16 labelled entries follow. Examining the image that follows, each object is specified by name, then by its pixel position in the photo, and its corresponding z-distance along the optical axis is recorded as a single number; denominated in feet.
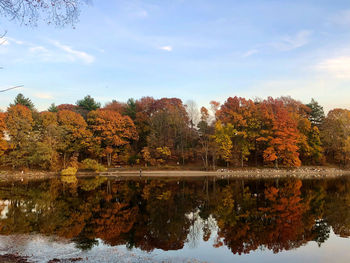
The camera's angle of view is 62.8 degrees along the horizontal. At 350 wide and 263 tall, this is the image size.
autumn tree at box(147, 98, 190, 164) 166.50
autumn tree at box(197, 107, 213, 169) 154.26
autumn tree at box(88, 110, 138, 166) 164.25
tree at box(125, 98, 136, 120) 195.45
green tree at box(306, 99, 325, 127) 183.32
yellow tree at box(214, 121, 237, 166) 147.02
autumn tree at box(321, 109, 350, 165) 156.35
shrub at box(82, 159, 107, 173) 147.74
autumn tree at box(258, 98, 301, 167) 140.67
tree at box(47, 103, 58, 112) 198.08
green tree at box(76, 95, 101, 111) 208.28
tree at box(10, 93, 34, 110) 192.85
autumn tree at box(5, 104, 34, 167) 141.49
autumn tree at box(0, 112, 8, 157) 142.10
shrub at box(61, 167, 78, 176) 139.74
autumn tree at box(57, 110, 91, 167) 158.71
